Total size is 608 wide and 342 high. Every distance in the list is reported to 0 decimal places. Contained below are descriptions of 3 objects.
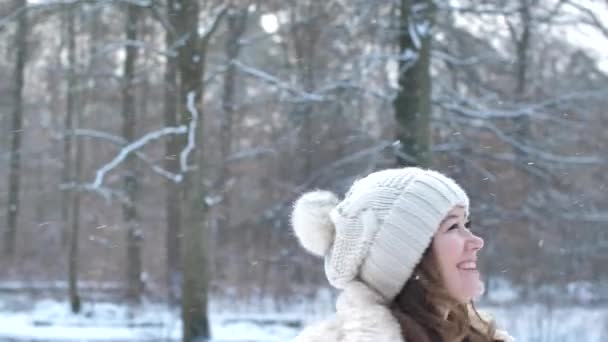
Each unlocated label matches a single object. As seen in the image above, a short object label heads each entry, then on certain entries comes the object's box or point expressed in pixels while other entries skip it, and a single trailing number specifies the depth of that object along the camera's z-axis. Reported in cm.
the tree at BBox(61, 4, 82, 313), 1392
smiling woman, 203
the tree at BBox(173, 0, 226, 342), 1035
